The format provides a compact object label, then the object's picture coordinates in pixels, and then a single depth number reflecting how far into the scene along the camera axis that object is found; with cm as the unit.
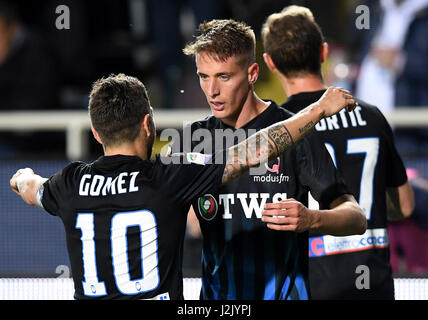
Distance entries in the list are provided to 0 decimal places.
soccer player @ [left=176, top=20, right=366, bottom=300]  741
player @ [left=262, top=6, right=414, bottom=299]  842
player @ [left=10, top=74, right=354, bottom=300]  660
